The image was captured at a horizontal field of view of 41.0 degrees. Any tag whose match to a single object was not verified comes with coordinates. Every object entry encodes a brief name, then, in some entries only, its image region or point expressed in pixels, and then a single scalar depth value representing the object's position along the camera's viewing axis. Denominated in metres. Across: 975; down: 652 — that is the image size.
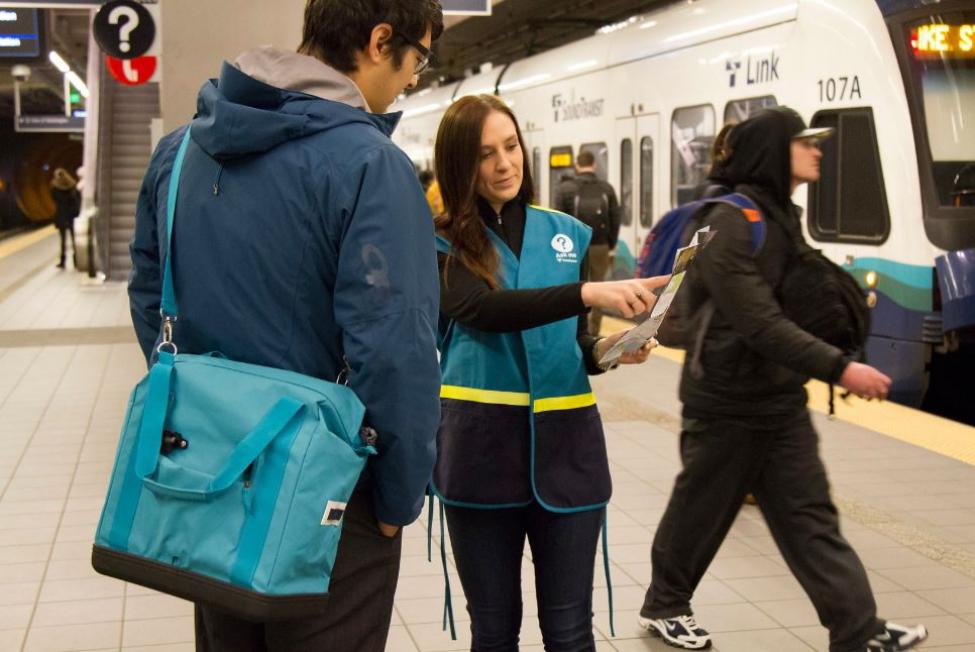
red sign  12.66
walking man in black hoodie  3.72
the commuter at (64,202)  21.78
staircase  19.95
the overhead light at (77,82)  29.17
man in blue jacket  2.04
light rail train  8.01
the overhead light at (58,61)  21.75
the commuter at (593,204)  11.02
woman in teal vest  2.99
